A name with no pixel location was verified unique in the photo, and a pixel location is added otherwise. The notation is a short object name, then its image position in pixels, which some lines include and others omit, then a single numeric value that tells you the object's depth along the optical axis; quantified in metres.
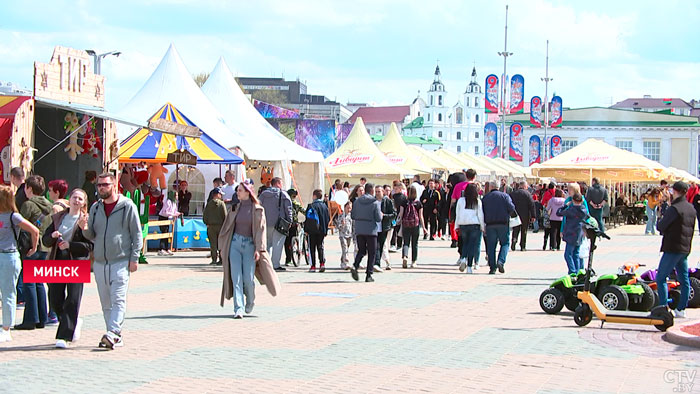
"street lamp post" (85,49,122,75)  38.18
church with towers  197.75
